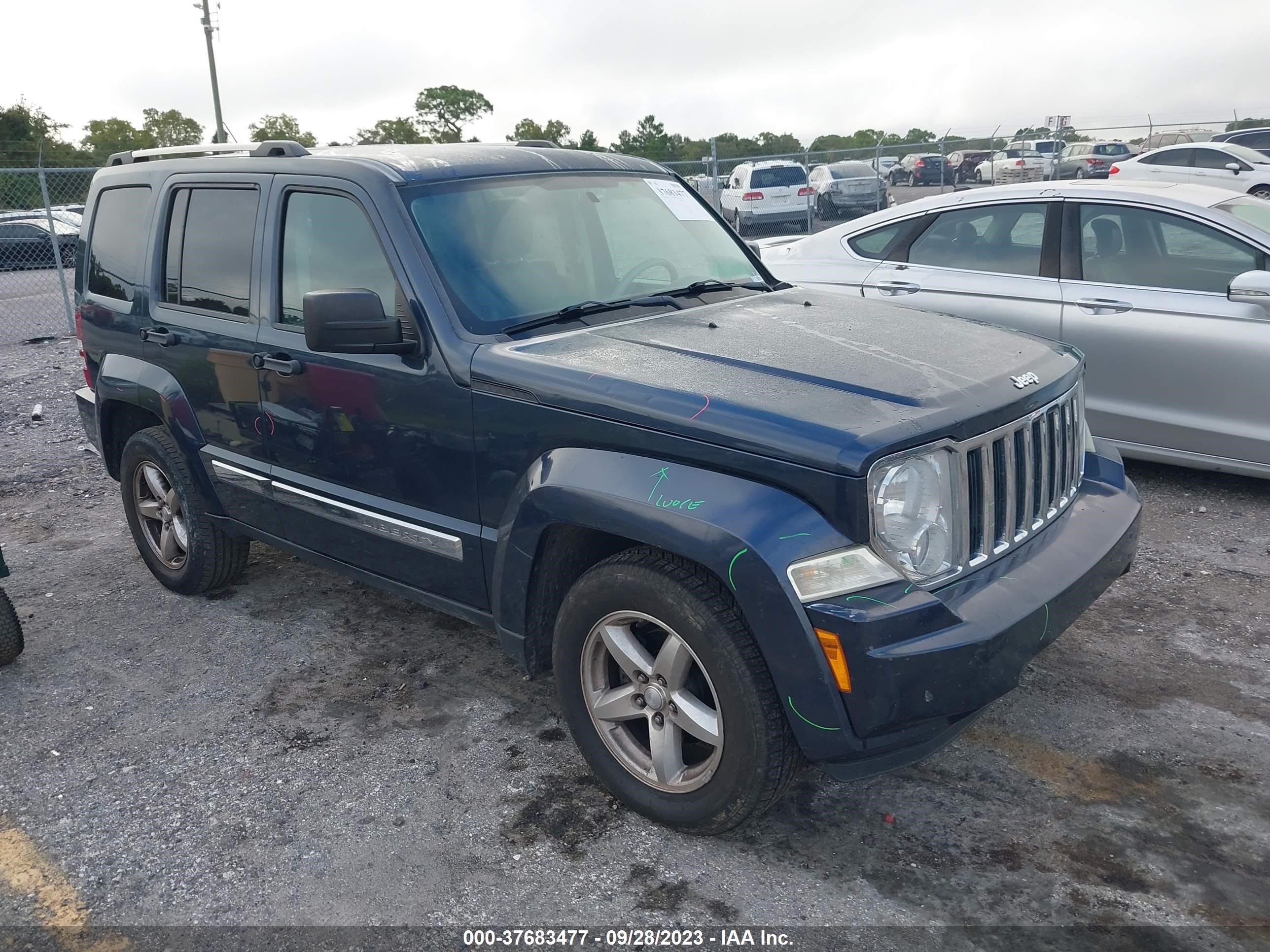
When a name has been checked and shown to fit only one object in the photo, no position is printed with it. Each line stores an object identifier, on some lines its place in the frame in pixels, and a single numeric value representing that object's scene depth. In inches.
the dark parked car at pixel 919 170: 1107.3
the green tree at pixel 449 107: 3612.2
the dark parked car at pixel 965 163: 1000.9
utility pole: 1198.3
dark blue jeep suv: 100.8
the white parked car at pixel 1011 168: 933.8
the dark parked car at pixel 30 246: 807.7
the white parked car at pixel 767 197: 824.9
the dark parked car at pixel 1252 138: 897.5
